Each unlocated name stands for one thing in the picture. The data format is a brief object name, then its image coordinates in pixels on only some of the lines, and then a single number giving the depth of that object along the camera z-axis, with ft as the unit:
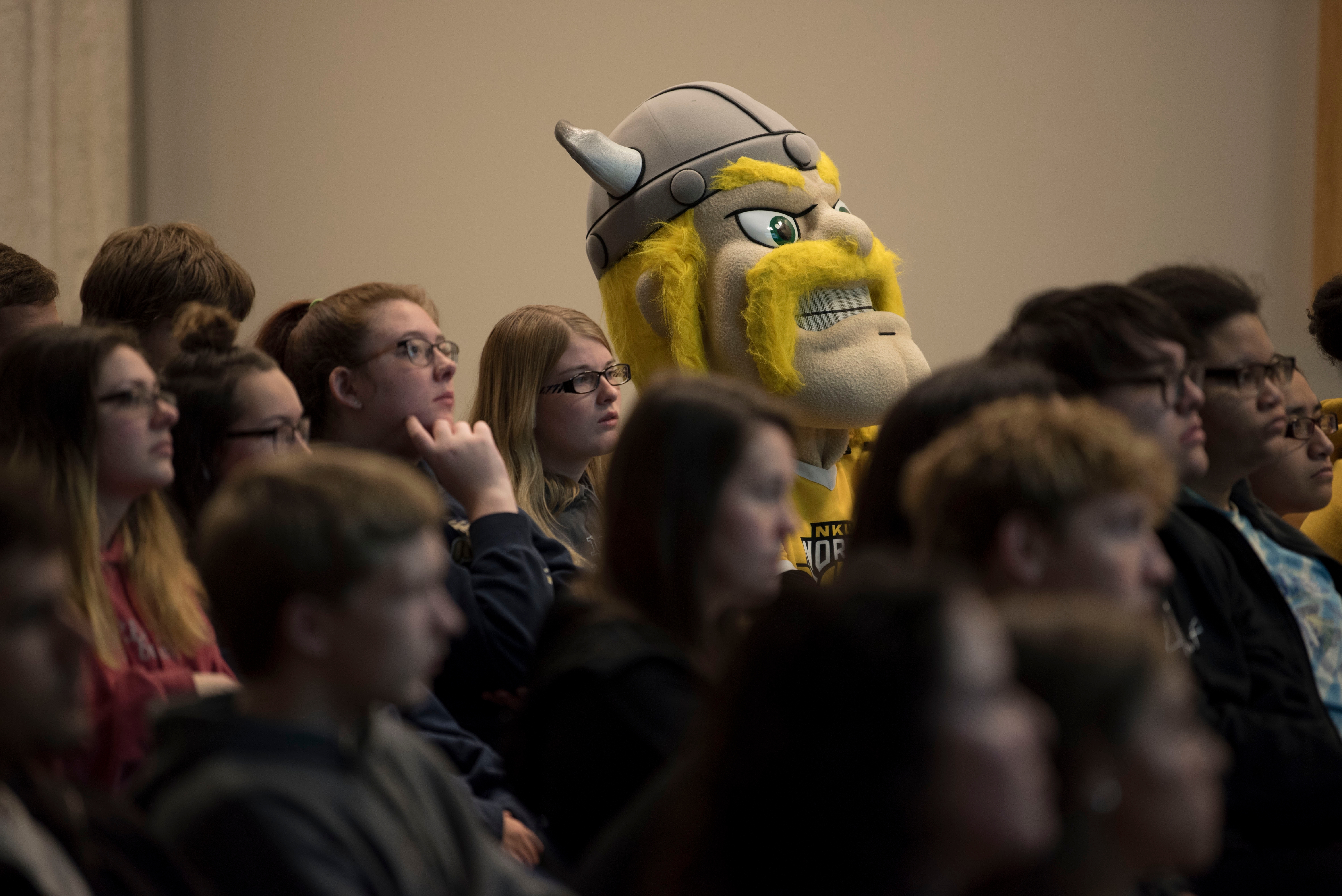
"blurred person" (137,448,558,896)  30.47
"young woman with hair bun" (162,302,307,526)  34.11
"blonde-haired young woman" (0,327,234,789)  33.23
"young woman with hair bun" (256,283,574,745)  34.10
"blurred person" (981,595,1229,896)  31.87
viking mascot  36.21
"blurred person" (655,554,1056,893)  28.27
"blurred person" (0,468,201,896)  29.14
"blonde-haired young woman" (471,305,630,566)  35.80
